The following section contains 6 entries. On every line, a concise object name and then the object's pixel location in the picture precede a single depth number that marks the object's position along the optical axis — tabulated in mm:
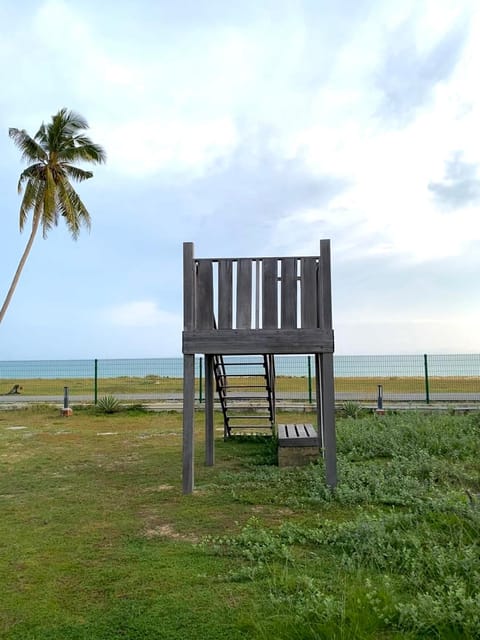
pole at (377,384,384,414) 11938
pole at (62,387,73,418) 13062
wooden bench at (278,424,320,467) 6285
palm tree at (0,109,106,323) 17438
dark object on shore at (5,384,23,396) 23891
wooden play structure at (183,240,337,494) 5406
